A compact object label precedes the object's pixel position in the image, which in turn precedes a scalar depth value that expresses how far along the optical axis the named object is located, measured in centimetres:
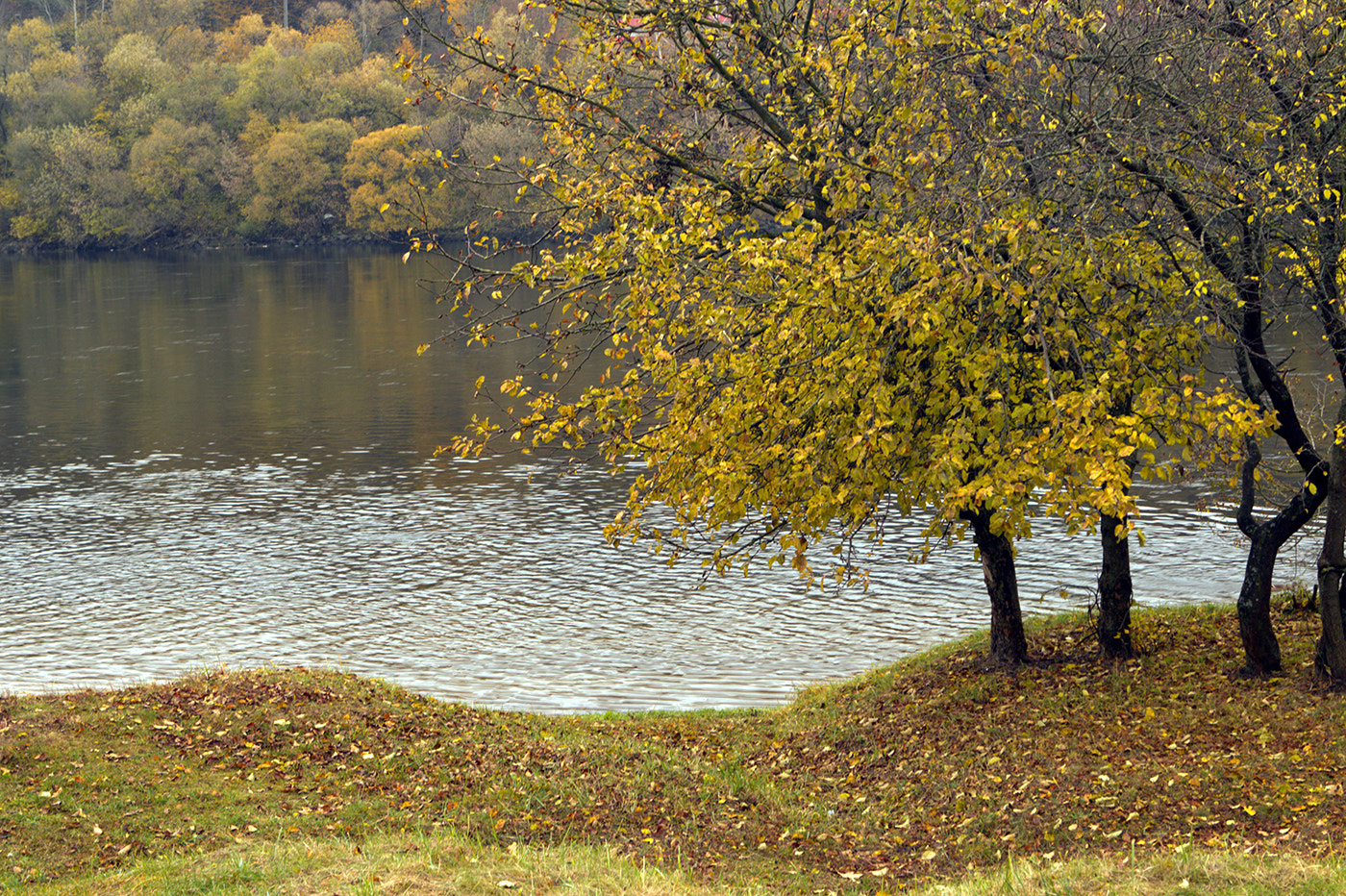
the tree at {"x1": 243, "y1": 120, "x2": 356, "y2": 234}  13312
